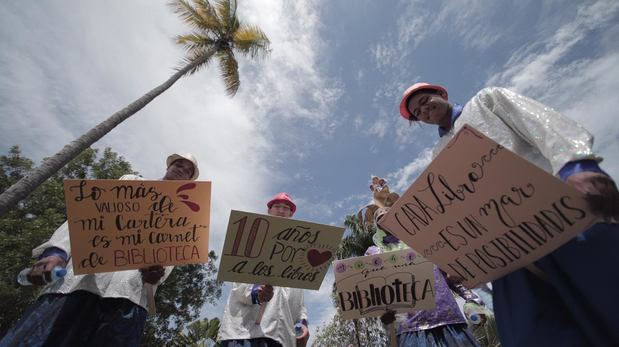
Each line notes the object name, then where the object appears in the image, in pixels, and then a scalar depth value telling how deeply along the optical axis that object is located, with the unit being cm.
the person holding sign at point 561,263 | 106
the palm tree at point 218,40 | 832
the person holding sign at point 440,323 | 247
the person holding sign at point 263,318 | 259
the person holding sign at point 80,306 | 190
